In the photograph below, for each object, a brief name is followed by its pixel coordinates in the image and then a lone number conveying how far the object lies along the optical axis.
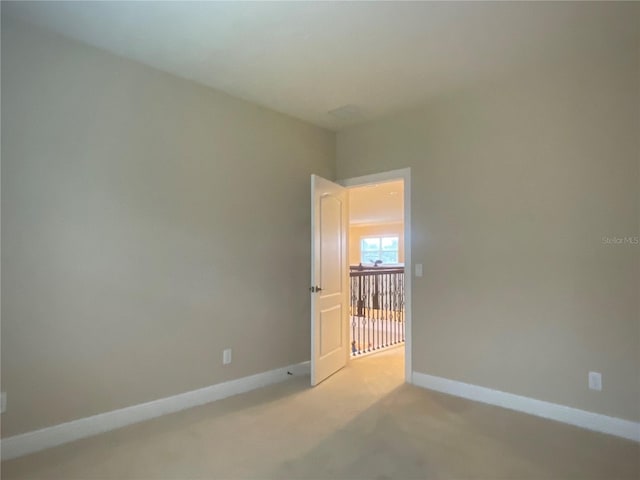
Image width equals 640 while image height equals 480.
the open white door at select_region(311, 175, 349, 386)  3.47
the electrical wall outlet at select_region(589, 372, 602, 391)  2.59
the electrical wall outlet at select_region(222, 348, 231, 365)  3.21
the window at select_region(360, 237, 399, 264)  11.99
